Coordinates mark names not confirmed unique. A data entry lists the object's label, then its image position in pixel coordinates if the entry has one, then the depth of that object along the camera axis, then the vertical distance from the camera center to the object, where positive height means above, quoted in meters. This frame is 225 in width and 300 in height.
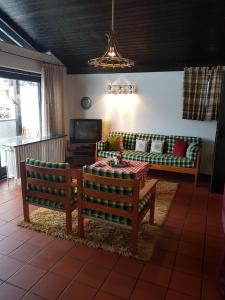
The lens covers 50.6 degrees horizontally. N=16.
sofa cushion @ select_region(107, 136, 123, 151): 5.01 -0.58
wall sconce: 5.16 +0.59
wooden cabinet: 5.30 -0.85
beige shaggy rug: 2.44 -1.31
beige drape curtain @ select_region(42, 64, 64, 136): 4.89 +0.31
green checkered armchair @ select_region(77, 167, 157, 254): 2.24 -0.84
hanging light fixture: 2.64 +0.69
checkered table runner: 3.33 -0.74
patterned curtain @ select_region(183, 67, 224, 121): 4.37 +0.47
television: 5.34 -0.34
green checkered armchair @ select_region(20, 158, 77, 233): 2.53 -0.78
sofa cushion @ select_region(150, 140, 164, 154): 4.83 -0.61
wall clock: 5.67 +0.31
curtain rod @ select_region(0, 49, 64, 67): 4.02 +1.07
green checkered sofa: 4.30 -0.75
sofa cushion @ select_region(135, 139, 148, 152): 4.97 -0.61
